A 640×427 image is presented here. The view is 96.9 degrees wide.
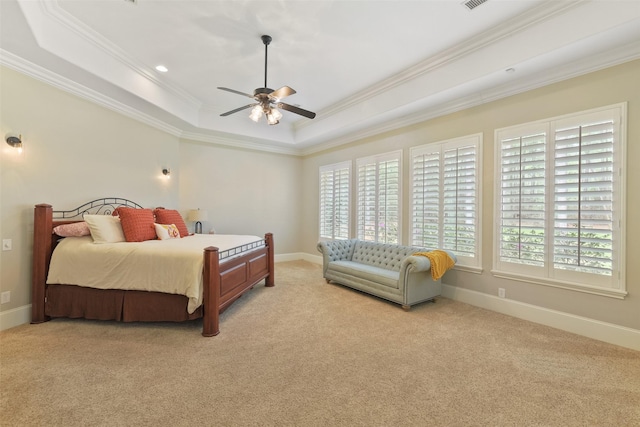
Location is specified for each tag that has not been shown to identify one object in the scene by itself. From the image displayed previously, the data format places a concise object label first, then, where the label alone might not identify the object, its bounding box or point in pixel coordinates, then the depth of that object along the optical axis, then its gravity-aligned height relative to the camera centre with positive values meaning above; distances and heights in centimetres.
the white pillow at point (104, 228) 352 -23
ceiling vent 278 +209
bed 310 -97
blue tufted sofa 379 -88
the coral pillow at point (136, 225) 377 -19
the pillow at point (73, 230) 344 -24
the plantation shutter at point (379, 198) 515 +31
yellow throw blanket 378 -65
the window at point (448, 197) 402 +27
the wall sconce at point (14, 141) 311 +76
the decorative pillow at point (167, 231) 412 -31
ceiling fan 332 +134
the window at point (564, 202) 291 +17
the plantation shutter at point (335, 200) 625 +30
